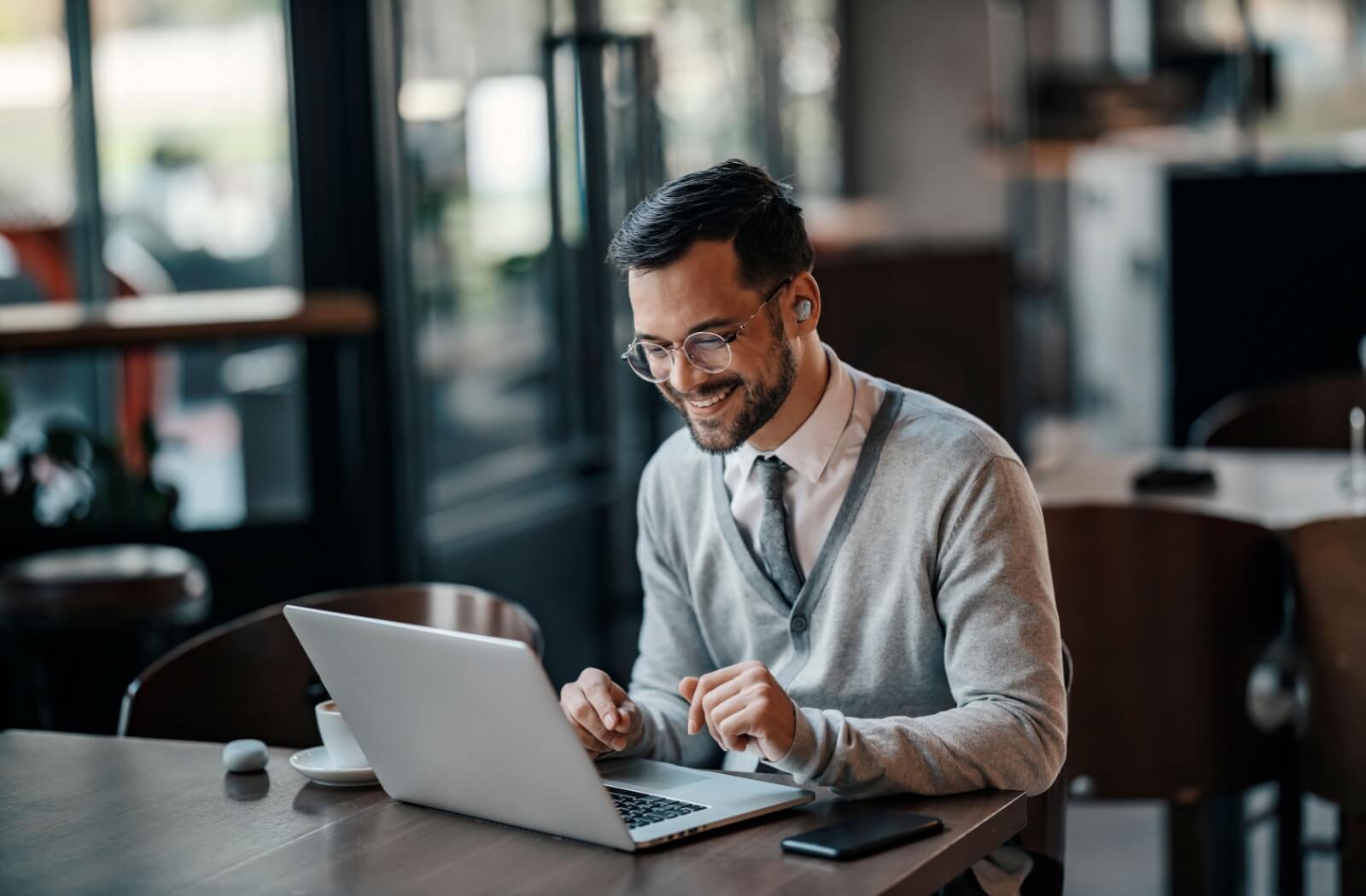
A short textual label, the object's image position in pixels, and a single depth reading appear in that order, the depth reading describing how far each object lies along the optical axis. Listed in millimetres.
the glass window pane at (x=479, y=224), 4184
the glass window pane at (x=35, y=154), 4070
